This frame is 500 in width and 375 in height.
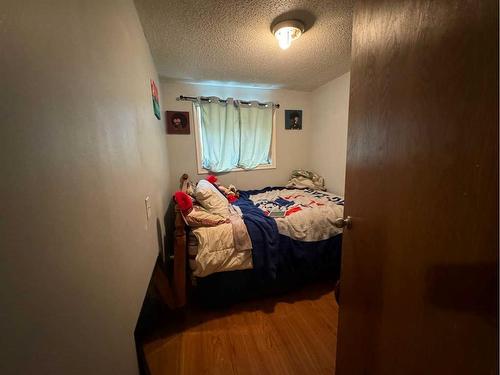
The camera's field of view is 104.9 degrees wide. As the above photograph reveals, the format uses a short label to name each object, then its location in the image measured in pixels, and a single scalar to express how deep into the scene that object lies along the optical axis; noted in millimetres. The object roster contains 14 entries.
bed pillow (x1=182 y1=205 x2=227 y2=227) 1543
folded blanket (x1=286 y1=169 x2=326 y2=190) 3086
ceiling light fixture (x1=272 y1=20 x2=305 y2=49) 1452
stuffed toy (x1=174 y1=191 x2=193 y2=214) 1519
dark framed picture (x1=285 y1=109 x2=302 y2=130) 3215
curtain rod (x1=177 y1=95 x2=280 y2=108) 2662
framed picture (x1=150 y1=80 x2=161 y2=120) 1775
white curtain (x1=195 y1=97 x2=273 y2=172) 2828
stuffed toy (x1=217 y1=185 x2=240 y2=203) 2556
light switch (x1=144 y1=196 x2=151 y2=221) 1188
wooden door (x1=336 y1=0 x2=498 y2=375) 391
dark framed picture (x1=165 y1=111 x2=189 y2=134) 2684
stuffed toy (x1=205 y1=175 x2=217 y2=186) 2707
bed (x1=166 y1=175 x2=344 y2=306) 1492
